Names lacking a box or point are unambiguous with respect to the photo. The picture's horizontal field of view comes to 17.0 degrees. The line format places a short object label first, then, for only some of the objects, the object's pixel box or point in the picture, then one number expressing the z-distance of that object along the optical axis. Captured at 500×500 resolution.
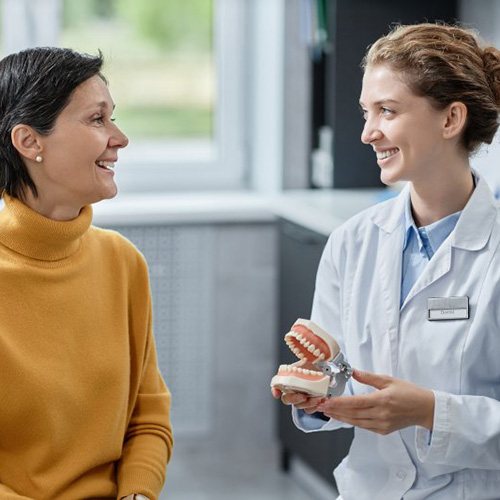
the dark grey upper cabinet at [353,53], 5.21
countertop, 5.03
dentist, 2.52
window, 5.75
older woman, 2.57
